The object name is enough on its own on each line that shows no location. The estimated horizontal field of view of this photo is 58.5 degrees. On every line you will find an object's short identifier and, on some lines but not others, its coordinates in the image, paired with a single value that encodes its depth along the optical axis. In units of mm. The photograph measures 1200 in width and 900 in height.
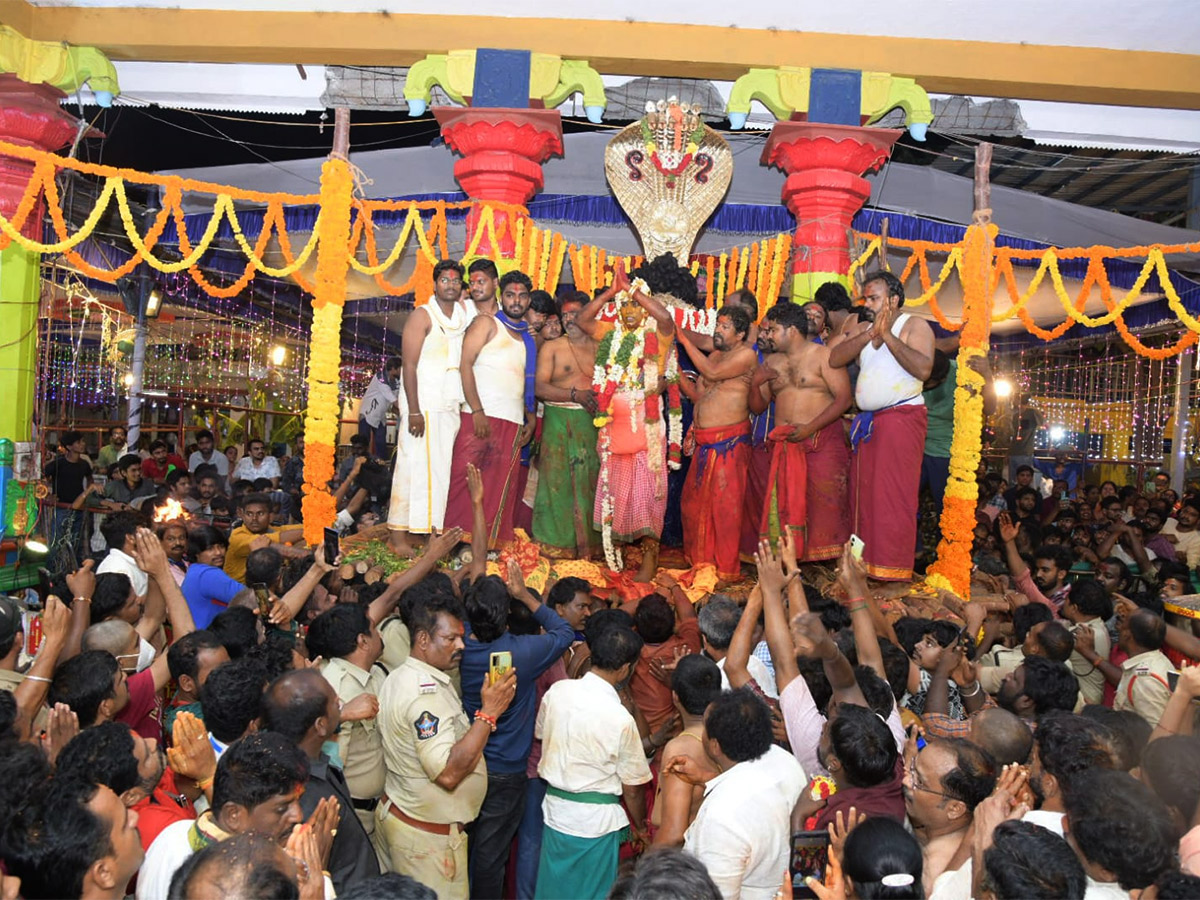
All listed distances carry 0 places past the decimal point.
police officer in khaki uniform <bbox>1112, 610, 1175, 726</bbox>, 3777
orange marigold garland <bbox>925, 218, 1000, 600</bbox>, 6738
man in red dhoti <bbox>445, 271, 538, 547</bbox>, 6758
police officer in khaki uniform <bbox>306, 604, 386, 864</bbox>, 3393
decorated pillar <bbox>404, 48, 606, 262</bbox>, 8016
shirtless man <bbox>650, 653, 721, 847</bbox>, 2992
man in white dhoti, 6793
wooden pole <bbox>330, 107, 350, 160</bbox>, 7363
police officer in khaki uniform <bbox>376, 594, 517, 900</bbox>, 3217
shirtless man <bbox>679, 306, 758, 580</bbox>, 6578
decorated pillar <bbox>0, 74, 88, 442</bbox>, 8086
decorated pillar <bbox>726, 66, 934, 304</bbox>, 7961
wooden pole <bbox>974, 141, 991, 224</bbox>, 7043
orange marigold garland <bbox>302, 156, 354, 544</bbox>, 6996
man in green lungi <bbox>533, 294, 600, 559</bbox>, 6977
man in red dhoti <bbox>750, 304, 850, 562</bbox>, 6535
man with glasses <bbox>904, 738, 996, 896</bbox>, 2594
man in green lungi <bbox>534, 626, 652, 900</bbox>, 3367
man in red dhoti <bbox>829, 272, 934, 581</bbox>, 6406
